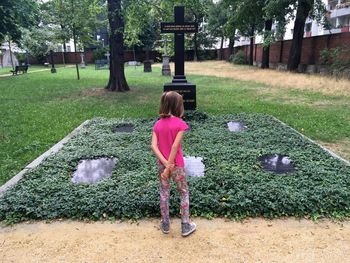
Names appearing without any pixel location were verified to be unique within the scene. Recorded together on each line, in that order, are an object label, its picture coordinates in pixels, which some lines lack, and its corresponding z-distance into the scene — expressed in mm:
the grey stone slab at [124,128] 7910
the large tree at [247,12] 25578
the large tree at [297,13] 21938
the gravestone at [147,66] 31847
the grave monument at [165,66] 27094
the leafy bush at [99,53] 53781
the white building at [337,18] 36781
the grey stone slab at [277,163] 5099
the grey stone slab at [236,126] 7797
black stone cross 9586
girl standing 3295
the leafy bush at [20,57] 51219
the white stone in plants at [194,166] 5004
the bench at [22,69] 33081
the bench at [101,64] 40812
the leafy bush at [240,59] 41062
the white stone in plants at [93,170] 4906
